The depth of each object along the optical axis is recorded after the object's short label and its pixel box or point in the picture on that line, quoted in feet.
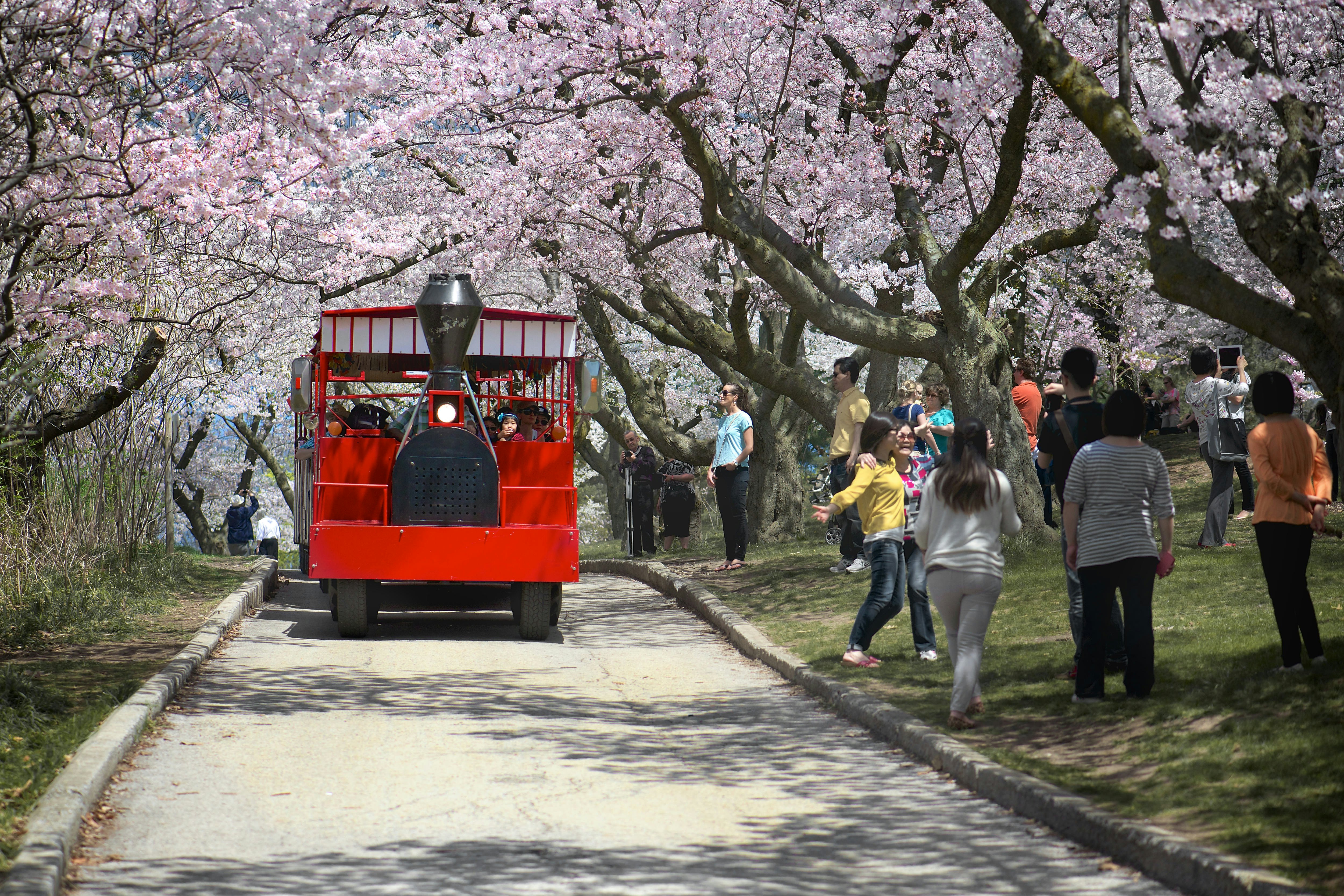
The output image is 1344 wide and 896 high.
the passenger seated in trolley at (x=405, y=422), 80.07
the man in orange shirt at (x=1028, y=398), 99.30
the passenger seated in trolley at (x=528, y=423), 84.74
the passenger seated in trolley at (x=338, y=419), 81.87
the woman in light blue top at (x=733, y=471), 99.81
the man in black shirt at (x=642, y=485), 126.93
